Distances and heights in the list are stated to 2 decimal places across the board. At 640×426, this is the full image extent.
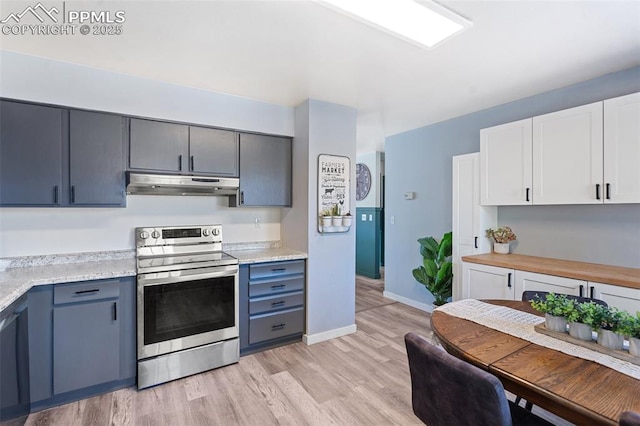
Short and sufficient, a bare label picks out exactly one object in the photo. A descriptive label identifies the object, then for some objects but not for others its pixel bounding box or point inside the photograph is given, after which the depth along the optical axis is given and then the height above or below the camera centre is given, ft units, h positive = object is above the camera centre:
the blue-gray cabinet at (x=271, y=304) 9.37 -2.98
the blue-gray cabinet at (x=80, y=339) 6.72 -2.98
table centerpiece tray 3.92 -1.89
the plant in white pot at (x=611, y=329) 4.07 -1.61
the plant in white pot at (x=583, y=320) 4.24 -1.55
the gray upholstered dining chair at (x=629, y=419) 2.53 -1.77
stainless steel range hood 8.31 +0.82
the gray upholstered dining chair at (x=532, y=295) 6.18 -1.88
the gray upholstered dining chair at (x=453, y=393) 3.37 -2.21
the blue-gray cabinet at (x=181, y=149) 8.64 +1.94
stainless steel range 7.76 -2.64
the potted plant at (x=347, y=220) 10.71 -0.29
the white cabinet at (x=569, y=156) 7.96 +1.54
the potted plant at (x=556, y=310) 4.57 -1.52
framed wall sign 10.50 +0.97
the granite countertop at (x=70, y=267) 6.24 -1.42
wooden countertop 7.13 -1.54
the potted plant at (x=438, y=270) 11.84 -2.35
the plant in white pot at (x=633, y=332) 3.90 -1.57
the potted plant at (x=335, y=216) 10.46 -0.14
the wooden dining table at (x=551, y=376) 3.14 -1.98
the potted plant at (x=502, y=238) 10.53 -0.93
